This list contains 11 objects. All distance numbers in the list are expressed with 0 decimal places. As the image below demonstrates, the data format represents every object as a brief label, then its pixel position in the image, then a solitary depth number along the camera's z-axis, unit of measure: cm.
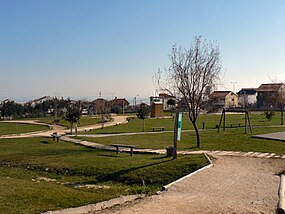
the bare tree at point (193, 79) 1502
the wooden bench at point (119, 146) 1217
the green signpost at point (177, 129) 1052
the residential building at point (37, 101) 5566
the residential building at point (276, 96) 3560
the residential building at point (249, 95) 7317
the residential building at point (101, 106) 4928
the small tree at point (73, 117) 2324
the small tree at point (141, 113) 2712
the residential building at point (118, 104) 5726
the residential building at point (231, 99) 6575
